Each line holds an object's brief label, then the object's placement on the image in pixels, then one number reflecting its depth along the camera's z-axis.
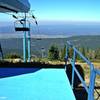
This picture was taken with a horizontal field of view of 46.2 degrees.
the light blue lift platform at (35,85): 2.09
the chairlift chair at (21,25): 6.04
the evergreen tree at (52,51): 18.29
